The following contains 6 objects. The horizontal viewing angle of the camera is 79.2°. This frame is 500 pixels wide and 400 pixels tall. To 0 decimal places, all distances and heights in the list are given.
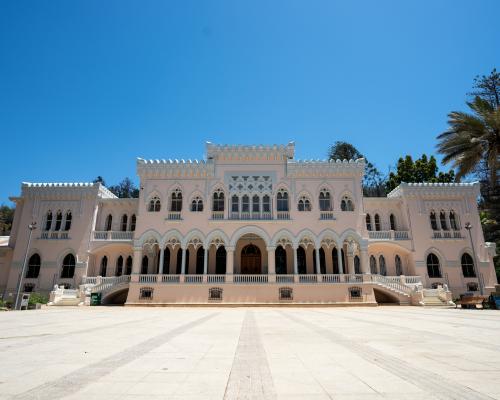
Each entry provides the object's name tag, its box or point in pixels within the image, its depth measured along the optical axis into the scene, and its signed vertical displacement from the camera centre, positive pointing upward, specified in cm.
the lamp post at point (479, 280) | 2240 +3
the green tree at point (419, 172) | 3741 +1312
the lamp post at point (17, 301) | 1935 -147
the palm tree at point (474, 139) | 2116 +988
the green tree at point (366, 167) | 4656 +1735
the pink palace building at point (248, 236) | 2516 +376
